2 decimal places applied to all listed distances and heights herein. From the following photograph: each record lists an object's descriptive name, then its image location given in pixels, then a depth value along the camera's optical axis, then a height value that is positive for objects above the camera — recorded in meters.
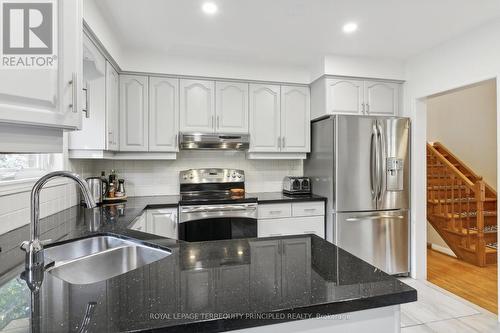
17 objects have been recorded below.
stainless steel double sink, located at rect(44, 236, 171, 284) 1.23 -0.42
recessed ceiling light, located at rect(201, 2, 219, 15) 2.09 +1.19
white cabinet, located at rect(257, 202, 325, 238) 3.01 -0.55
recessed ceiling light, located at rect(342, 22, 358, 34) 2.38 +1.19
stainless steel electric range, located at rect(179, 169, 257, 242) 2.79 -0.49
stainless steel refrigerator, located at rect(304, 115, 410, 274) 2.97 -0.19
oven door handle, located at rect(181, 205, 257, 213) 2.79 -0.41
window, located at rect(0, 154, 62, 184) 1.66 +0.02
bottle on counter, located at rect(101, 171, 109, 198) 2.77 -0.18
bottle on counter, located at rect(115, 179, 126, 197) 2.91 -0.22
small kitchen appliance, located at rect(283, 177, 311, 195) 3.38 -0.21
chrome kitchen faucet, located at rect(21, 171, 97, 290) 1.00 -0.22
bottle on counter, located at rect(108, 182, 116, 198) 2.86 -0.22
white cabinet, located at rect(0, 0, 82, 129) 0.82 +0.25
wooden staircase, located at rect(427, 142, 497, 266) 3.58 -0.59
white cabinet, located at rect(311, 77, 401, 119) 3.11 +0.79
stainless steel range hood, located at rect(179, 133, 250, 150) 3.04 +0.28
